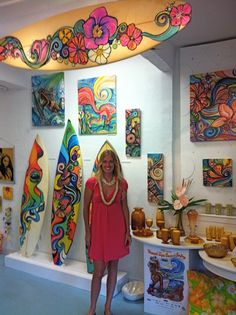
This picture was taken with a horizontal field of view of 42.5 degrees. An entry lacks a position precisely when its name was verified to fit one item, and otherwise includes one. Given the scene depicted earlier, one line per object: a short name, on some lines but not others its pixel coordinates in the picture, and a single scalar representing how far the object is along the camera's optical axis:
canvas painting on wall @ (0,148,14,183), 4.02
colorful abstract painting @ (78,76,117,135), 3.28
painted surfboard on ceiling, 1.62
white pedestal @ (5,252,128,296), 3.07
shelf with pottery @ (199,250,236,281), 2.09
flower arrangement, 2.75
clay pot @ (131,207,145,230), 2.88
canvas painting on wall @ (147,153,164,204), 3.04
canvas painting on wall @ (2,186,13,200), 4.04
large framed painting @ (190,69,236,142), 2.73
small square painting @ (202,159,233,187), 2.75
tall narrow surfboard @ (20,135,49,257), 3.63
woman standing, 2.38
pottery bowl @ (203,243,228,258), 2.28
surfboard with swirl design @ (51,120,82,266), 3.42
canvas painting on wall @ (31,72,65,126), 3.61
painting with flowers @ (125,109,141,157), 3.14
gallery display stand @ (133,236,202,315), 2.51
